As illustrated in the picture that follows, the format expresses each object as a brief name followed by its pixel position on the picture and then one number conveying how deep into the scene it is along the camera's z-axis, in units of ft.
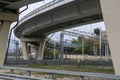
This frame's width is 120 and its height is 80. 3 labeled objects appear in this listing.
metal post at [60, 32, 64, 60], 330.50
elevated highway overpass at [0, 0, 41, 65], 93.96
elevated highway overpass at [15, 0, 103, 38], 115.76
